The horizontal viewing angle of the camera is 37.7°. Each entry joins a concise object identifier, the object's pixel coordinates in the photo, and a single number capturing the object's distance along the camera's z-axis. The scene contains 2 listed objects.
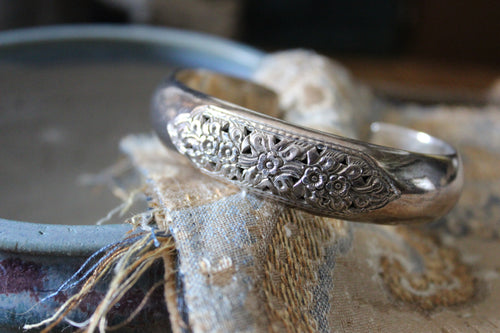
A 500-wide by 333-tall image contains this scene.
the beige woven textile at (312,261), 0.11
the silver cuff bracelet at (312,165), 0.12
